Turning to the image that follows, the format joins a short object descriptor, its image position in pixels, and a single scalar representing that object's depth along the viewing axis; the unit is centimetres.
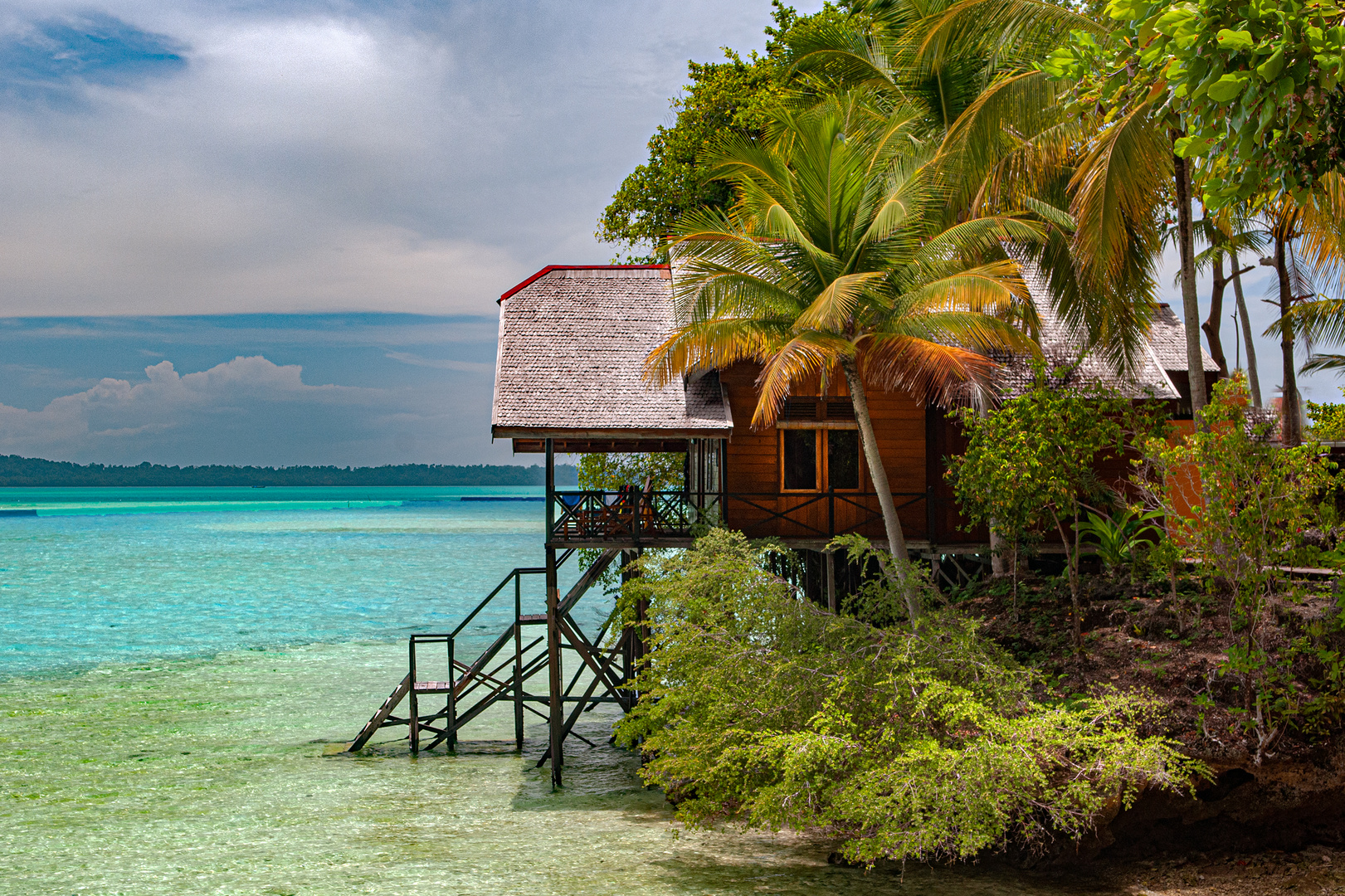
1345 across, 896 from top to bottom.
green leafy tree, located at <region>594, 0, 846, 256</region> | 2444
